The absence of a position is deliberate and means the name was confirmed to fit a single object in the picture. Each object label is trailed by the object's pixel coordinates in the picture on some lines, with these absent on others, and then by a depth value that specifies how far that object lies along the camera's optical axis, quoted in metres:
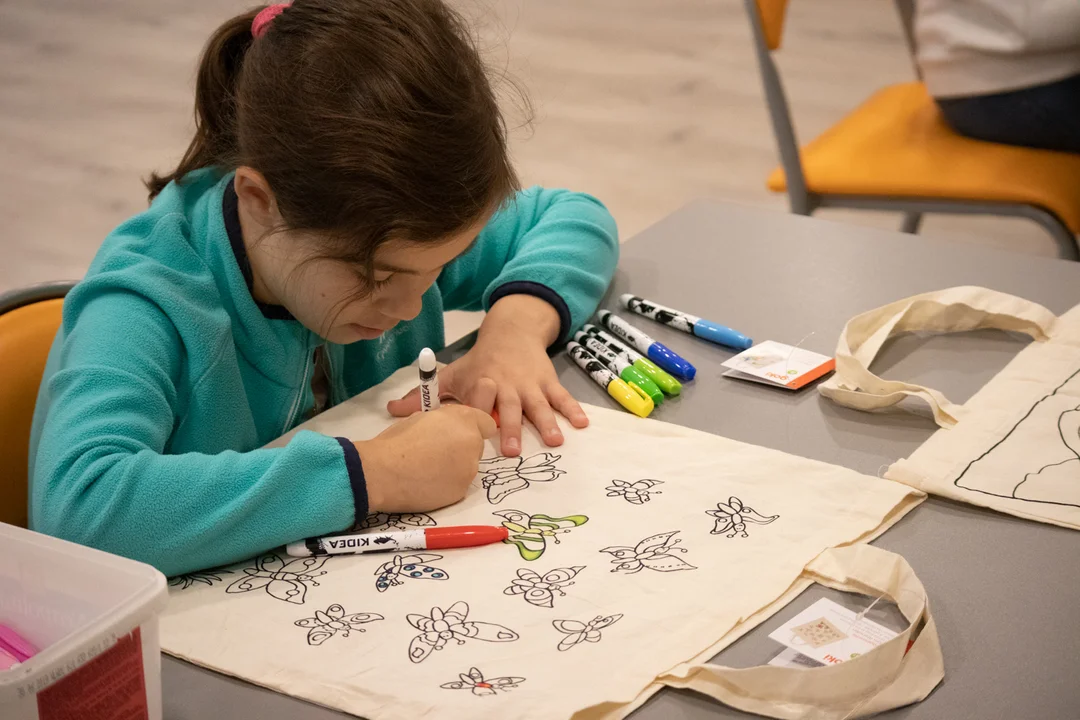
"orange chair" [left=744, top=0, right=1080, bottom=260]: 2.51
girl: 1.68
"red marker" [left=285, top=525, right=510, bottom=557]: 1.69
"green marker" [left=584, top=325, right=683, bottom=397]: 1.87
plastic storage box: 1.46
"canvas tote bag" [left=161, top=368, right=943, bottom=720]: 1.56
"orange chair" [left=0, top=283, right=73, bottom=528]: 1.84
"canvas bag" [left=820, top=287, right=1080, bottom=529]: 1.72
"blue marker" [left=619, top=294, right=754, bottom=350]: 1.93
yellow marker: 1.84
